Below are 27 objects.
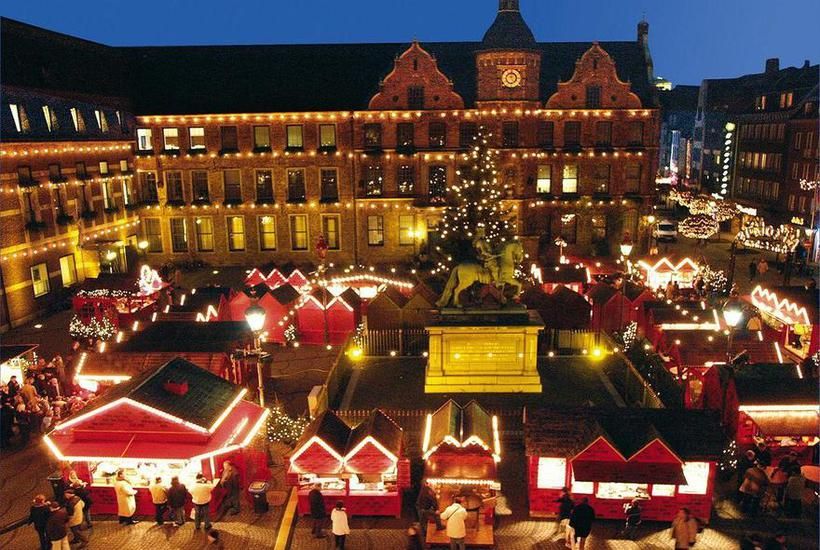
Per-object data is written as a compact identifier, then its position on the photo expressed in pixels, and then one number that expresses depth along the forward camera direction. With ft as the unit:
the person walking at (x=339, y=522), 42.01
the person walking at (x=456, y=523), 40.37
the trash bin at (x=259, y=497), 47.75
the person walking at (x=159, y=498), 45.85
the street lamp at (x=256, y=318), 50.72
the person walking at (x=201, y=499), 45.09
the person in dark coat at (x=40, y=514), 42.11
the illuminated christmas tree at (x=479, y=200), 97.60
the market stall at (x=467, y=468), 43.39
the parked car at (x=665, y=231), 159.94
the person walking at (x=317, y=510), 44.42
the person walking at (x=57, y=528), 40.78
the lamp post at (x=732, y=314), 52.60
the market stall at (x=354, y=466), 45.83
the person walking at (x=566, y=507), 43.21
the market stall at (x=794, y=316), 74.59
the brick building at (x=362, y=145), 128.57
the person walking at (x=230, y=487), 47.83
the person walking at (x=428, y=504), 43.70
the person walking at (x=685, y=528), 40.34
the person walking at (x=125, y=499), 45.93
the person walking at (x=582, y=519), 41.01
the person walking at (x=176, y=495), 45.34
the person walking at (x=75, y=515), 43.11
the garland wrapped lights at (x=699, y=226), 112.47
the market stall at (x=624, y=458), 43.80
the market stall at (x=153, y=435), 45.26
